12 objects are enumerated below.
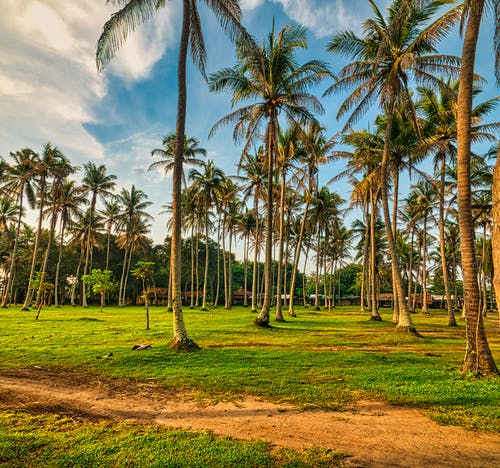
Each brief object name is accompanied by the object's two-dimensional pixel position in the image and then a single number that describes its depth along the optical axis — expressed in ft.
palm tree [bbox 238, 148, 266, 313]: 73.51
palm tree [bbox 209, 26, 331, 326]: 49.98
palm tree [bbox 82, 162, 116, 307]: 115.65
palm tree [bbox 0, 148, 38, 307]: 92.12
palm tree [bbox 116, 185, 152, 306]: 125.18
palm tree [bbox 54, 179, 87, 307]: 108.78
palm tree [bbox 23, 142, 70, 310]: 89.81
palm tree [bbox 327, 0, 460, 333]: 42.50
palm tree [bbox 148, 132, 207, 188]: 88.63
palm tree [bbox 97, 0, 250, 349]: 30.83
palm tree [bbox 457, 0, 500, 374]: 21.97
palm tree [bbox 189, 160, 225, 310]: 99.74
